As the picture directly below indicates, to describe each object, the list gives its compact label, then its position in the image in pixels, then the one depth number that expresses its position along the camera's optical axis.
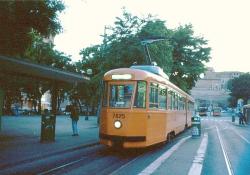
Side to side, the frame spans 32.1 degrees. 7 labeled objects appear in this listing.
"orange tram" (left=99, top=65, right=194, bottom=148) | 14.66
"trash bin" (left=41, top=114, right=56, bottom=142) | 17.61
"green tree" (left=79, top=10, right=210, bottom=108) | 28.11
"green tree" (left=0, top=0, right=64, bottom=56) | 18.41
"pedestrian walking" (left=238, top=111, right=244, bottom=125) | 50.21
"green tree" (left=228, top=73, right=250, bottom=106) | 105.50
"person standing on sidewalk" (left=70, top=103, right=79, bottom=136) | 21.45
